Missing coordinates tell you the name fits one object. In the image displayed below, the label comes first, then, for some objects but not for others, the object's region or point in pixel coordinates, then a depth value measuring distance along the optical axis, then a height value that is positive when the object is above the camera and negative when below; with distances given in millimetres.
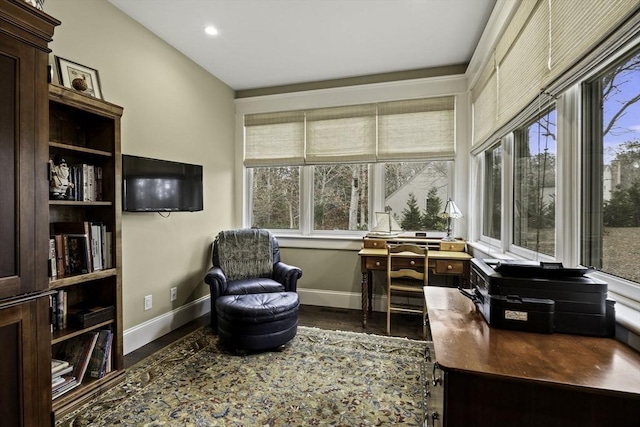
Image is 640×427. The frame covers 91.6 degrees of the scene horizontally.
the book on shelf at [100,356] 2061 -955
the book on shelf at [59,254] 1932 -255
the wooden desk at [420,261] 2953 -466
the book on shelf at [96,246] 2080 -222
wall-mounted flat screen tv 2523 +250
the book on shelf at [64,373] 1846 -972
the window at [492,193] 2742 +189
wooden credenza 875 -477
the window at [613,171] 1229 +184
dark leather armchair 2873 -641
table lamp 3275 +1
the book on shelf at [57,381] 1817 -998
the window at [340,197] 3832 +202
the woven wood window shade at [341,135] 3695 +956
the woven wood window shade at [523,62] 1670 +928
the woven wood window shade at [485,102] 2492 +979
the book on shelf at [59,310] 1923 -608
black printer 1168 -342
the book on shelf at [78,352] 1988 -909
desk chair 2984 -566
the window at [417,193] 3604 +240
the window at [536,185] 1823 +186
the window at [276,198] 4082 +205
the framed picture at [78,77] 2033 +944
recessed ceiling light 2719 +1624
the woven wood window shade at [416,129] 3477 +961
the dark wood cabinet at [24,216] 1251 -14
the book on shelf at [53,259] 1889 -279
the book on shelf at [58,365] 1847 -924
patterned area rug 1795 -1169
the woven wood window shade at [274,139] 3945 +964
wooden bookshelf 2021 +61
